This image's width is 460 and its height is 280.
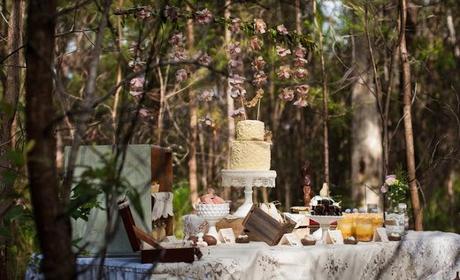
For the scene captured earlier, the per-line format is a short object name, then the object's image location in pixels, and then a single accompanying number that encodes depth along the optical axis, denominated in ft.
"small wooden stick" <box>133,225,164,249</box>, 16.06
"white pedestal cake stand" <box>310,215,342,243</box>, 20.71
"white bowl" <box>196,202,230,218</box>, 19.77
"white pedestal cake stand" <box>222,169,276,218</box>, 21.45
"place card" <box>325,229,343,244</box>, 19.71
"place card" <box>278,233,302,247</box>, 19.03
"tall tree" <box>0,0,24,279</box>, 21.93
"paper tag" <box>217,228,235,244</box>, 19.40
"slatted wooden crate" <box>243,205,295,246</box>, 19.11
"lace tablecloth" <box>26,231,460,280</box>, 16.24
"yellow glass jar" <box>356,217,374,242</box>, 20.30
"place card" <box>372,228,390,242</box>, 20.40
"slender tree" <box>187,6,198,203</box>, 46.65
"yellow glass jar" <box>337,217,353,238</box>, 20.29
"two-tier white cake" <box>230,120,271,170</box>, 21.56
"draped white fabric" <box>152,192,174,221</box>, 20.21
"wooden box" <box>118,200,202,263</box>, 16.38
